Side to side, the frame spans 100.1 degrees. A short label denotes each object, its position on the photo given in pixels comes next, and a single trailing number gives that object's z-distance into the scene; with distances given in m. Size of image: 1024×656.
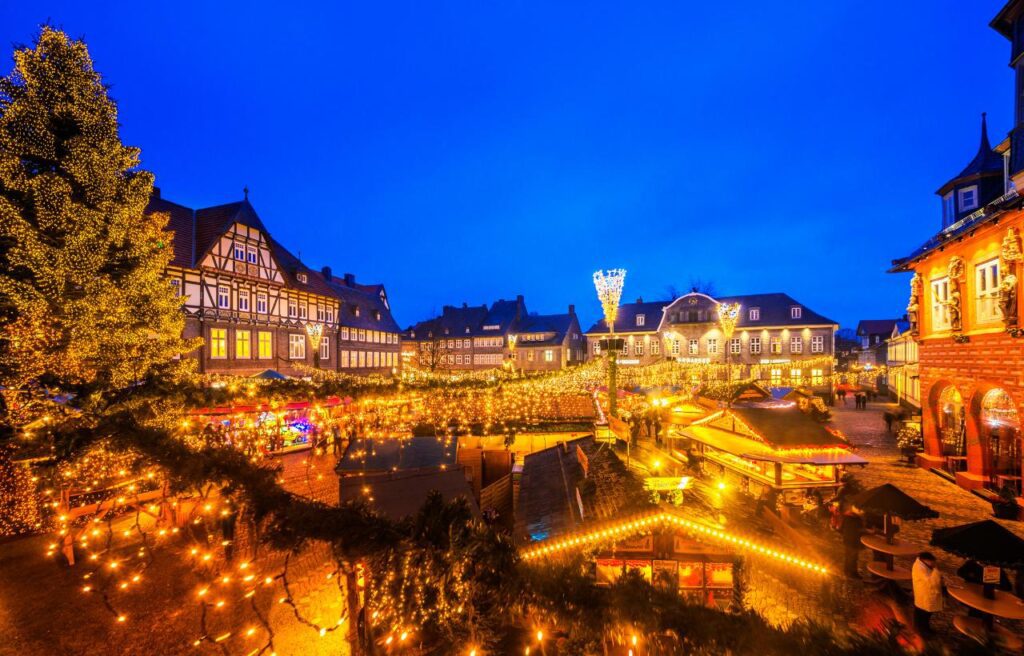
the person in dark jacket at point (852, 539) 8.22
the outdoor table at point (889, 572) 7.53
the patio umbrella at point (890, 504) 7.77
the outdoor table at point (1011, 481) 11.33
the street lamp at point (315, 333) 23.72
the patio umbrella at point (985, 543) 5.98
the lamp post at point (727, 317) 24.00
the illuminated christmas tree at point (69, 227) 8.17
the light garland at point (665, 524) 5.72
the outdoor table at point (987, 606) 5.82
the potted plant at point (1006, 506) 10.49
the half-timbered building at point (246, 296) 24.58
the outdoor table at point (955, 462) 13.59
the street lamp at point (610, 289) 13.62
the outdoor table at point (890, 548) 7.67
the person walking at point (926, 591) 6.21
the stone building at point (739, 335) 40.28
